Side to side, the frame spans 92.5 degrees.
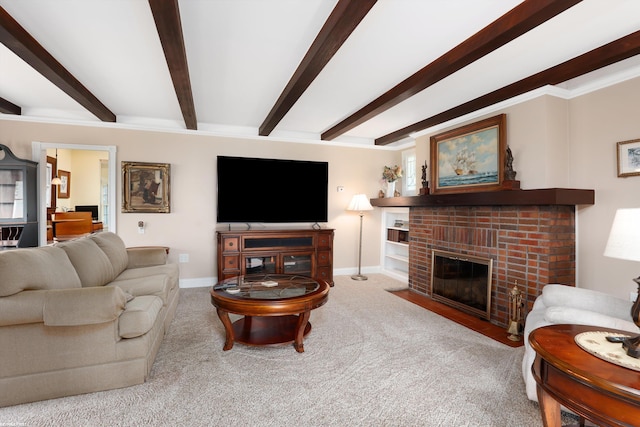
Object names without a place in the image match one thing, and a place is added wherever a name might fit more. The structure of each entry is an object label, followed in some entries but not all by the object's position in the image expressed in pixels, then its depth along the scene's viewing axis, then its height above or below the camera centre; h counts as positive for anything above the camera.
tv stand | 4.13 -0.58
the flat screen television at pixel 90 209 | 6.91 +0.01
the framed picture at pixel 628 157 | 2.49 +0.47
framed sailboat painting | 3.24 +0.65
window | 5.18 +0.69
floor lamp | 4.92 +0.11
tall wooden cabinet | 3.51 +0.10
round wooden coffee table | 2.29 -0.71
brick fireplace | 2.77 -0.21
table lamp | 1.18 -0.12
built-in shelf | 5.07 -0.51
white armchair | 1.60 -0.56
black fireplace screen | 3.30 -0.81
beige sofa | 1.74 -0.74
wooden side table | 0.98 -0.59
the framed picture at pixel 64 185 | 6.51 +0.53
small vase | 5.25 +0.41
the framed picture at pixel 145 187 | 4.11 +0.31
